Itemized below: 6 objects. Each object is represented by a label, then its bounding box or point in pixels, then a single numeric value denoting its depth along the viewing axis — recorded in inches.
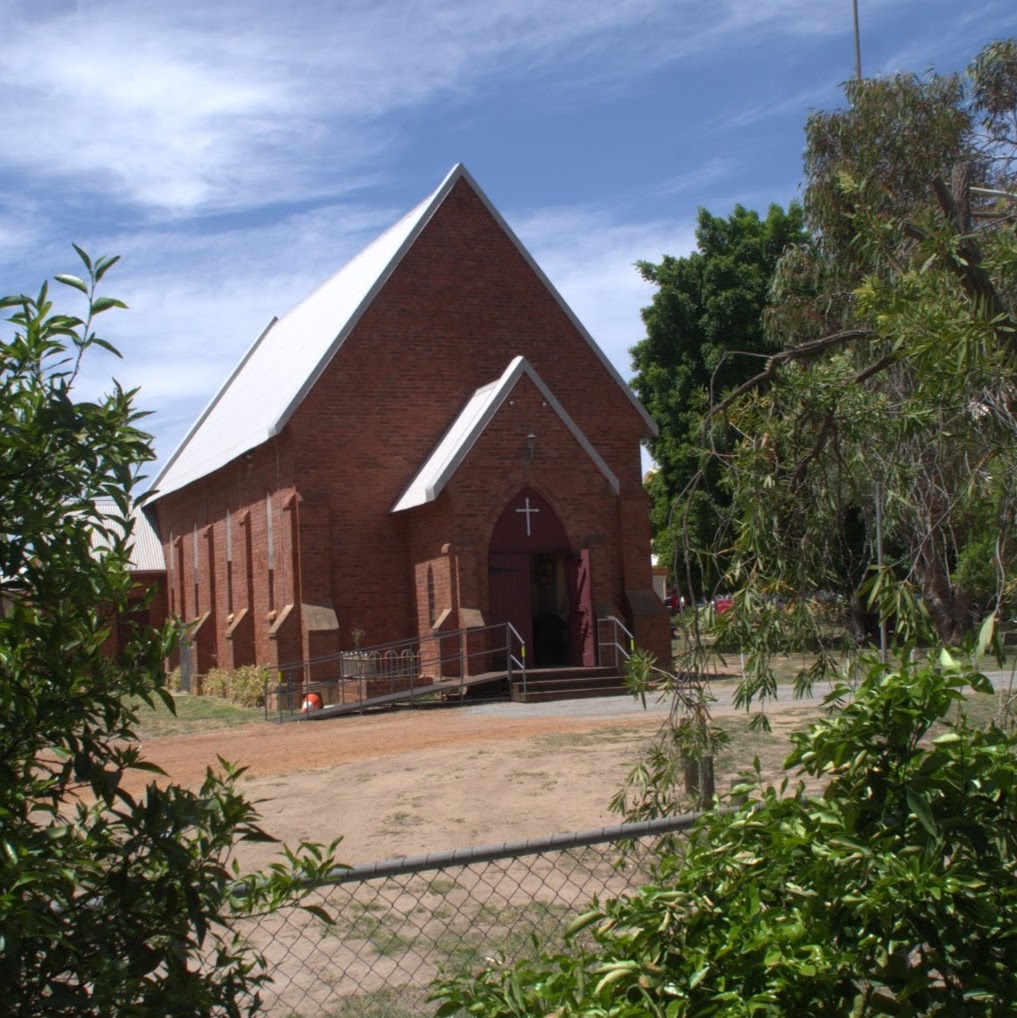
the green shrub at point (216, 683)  1242.4
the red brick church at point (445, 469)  1039.6
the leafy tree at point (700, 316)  1694.1
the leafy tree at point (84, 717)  116.6
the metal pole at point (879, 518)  280.1
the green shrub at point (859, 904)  125.6
